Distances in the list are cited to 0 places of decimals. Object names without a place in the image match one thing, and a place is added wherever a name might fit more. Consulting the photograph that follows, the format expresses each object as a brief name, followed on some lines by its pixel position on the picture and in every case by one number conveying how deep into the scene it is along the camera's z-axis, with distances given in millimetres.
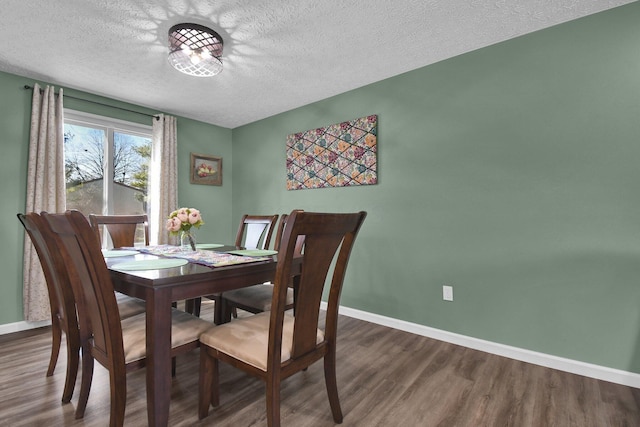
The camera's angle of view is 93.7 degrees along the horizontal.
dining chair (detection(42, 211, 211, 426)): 1154
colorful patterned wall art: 2932
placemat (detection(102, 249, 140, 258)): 1877
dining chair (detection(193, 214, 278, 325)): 2592
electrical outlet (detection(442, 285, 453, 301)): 2452
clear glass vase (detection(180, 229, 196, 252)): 1984
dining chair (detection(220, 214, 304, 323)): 1948
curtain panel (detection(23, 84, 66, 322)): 2715
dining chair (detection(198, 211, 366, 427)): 1137
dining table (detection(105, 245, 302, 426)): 1184
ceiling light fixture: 2029
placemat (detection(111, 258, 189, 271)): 1420
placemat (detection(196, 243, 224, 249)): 2328
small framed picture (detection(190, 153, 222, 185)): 4027
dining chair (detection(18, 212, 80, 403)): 1534
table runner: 1560
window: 3127
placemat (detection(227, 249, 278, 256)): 1892
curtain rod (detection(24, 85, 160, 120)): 2796
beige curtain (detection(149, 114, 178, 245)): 3555
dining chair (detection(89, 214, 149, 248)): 2470
